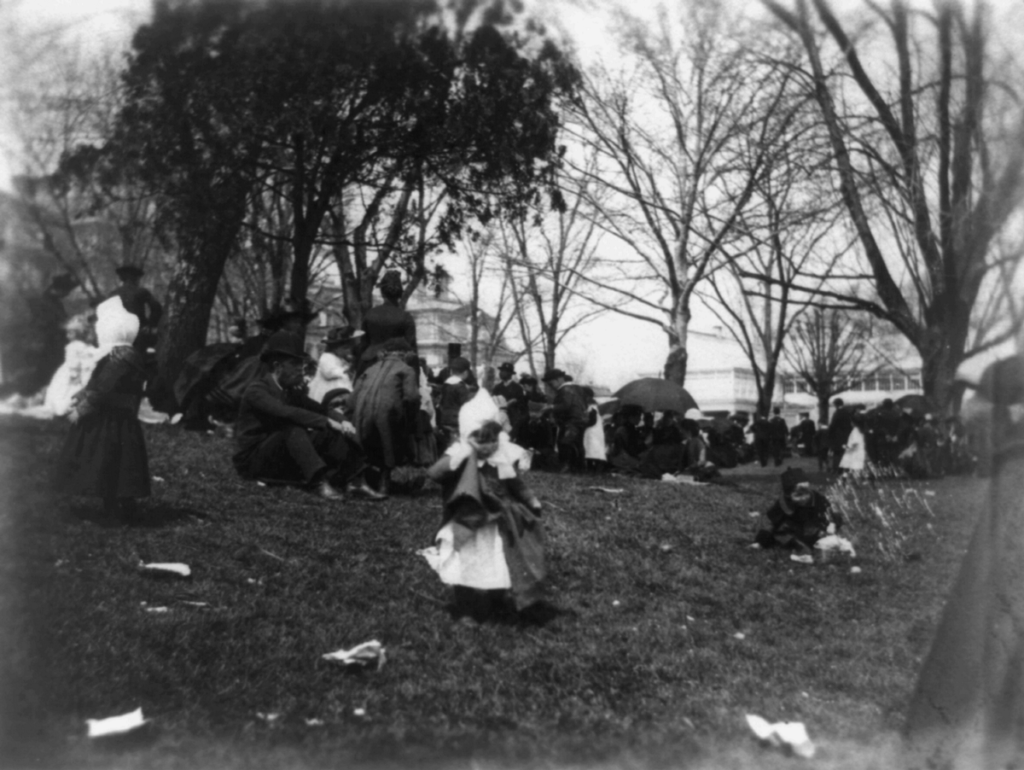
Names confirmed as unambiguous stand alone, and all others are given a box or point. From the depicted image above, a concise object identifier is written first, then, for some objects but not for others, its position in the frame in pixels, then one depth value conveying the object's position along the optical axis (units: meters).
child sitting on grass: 9.61
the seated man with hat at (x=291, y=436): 9.38
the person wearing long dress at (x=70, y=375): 9.68
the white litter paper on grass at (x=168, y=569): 6.38
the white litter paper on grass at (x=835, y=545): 9.55
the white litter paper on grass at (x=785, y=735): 4.75
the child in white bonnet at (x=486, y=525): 6.30
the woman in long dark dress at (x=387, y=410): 9.81
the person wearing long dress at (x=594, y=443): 15.03
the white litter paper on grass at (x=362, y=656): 5.28
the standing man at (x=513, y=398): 14.69
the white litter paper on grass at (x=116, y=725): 4.20
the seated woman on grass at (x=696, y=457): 15.67
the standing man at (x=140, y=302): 11.27
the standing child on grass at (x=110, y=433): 7.23
